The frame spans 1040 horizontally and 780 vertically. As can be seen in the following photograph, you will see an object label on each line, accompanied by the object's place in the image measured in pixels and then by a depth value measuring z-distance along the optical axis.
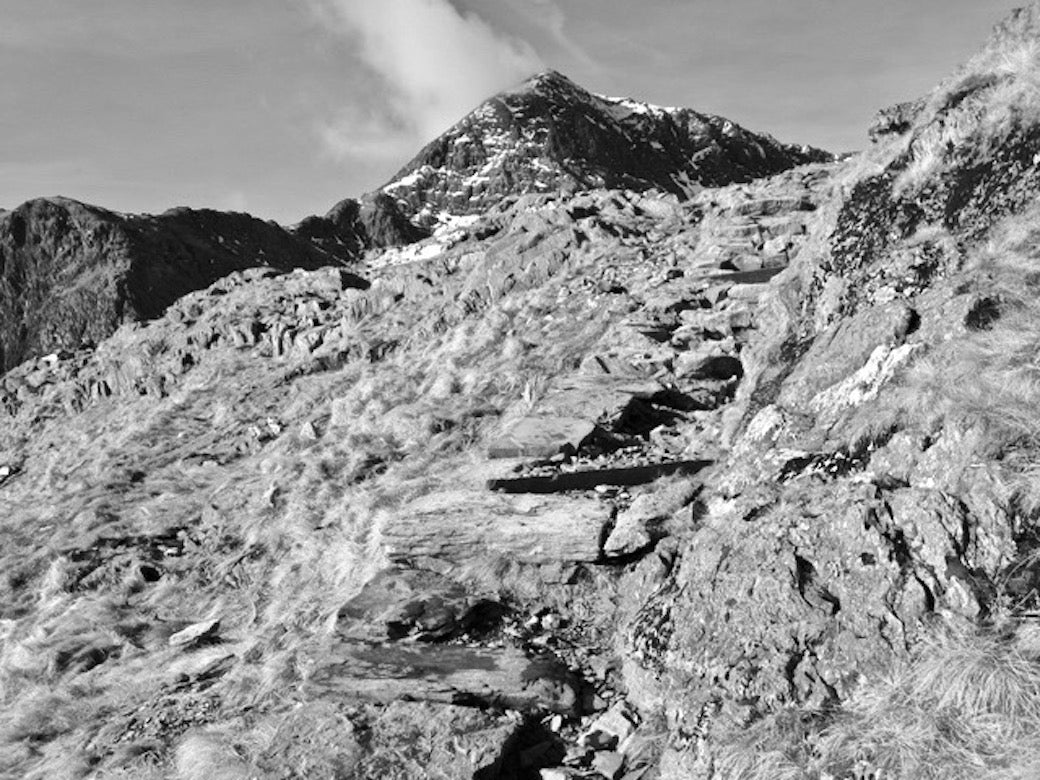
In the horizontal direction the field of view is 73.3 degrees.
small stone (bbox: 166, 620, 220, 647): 11.05
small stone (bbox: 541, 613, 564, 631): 7.23
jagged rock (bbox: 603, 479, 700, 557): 7.38
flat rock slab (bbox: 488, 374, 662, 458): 10.52
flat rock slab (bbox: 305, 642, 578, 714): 6.09
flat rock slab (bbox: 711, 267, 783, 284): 16.92
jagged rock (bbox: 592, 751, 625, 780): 5.16
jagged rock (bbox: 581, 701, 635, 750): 5.49
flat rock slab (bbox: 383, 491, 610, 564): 7.80
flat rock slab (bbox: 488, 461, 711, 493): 9.09
